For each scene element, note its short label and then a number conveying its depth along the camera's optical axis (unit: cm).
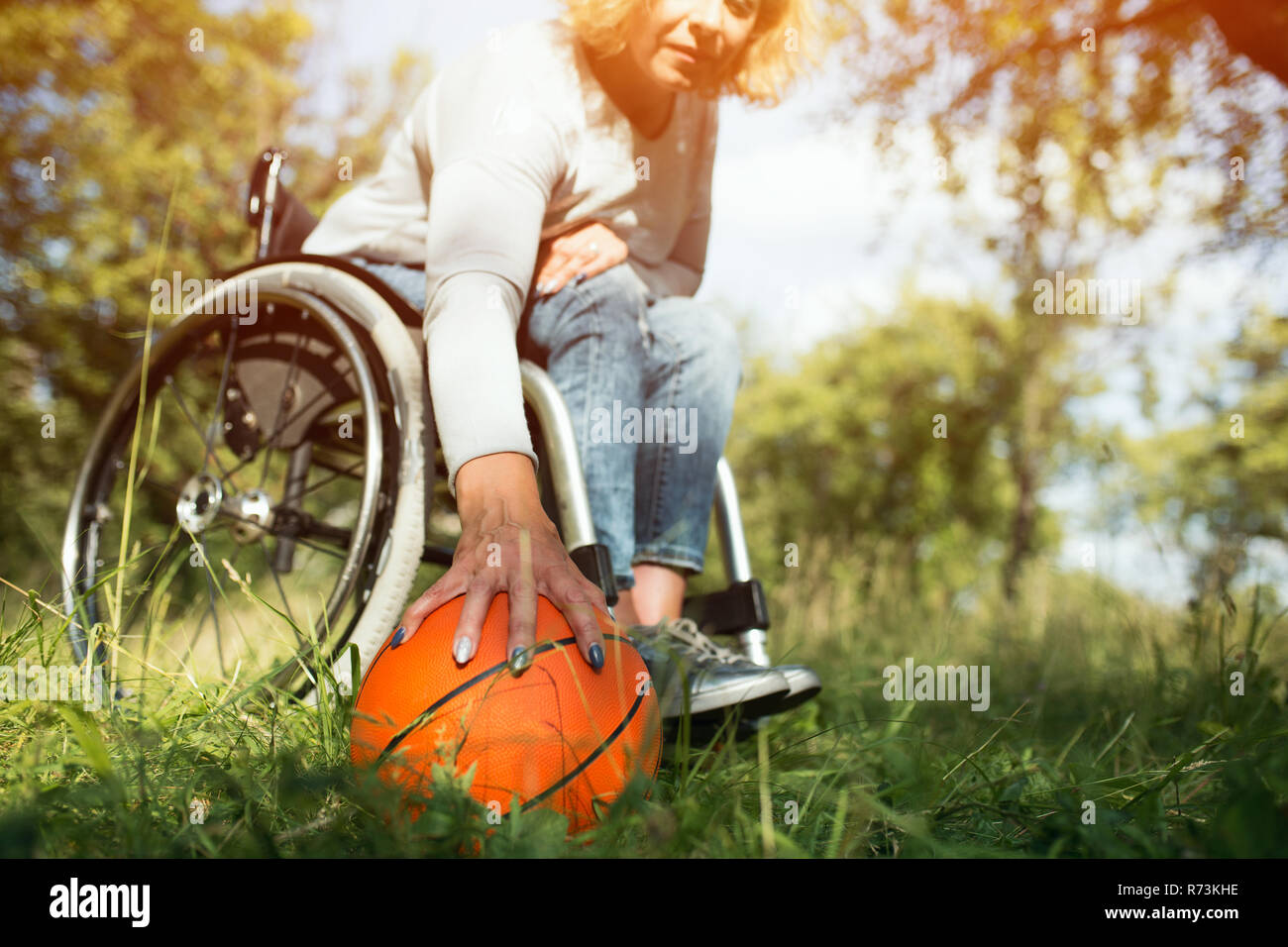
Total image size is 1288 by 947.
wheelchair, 172
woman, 169
